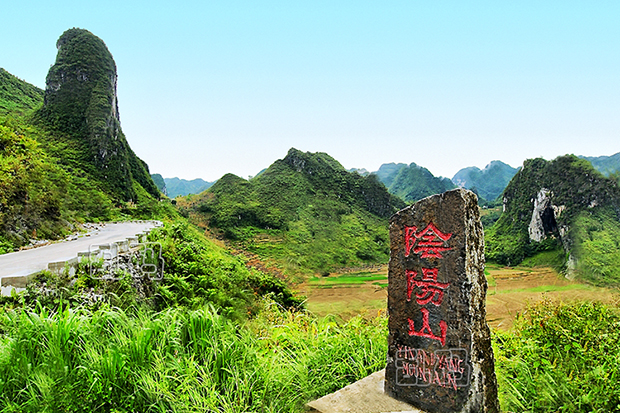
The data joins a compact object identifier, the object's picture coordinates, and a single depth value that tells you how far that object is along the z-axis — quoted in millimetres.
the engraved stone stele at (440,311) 2160
